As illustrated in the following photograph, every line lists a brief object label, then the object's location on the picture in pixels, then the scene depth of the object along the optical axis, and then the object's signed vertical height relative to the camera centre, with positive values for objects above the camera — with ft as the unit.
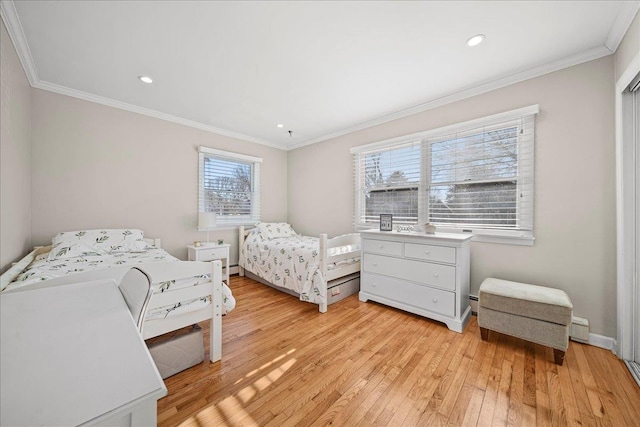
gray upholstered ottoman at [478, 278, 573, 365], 5.79 -2.54
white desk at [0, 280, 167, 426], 1.38 -1.08
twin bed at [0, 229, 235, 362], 4.99 -1.50
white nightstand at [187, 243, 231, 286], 10.94 -1.90
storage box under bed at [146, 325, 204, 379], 5.15 -3.11
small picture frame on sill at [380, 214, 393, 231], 9.59 -0.31
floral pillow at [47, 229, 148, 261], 7.75 -1.10
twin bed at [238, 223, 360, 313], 8.93 -2.15
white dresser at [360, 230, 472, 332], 7.48 -2.04
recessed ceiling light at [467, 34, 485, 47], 6.08 +4.55
